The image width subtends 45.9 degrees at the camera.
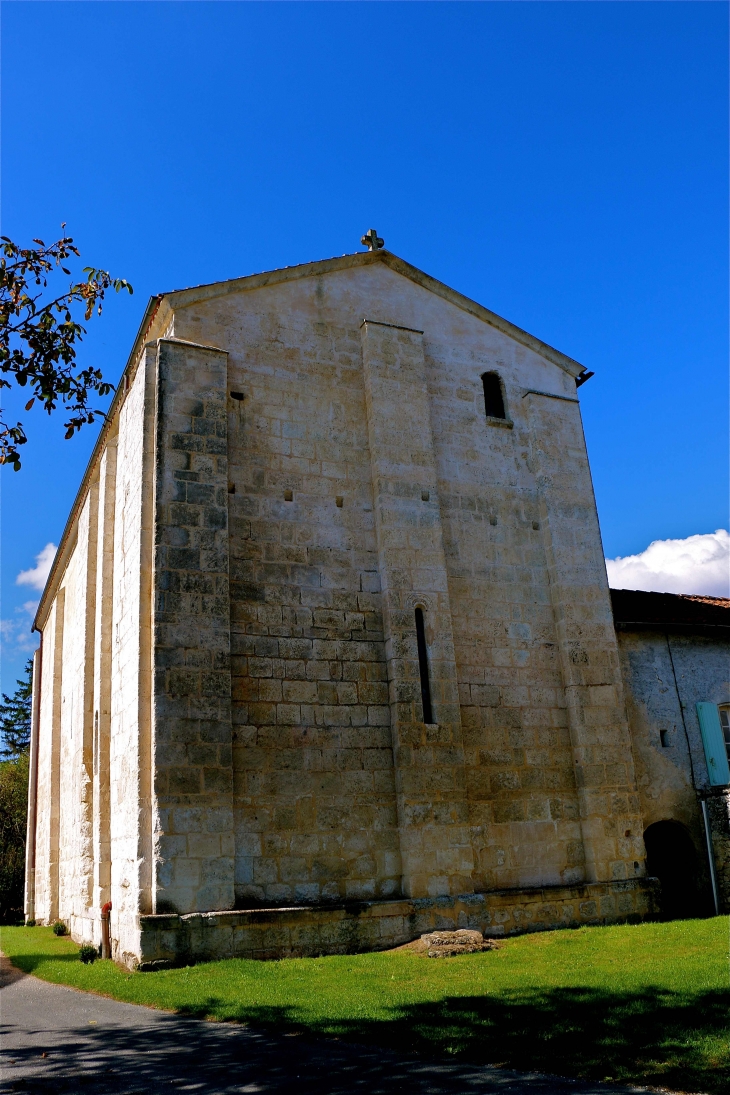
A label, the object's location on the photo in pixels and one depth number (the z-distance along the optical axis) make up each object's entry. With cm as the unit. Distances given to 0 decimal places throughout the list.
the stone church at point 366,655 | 1091
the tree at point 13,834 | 2830
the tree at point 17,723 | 4500
